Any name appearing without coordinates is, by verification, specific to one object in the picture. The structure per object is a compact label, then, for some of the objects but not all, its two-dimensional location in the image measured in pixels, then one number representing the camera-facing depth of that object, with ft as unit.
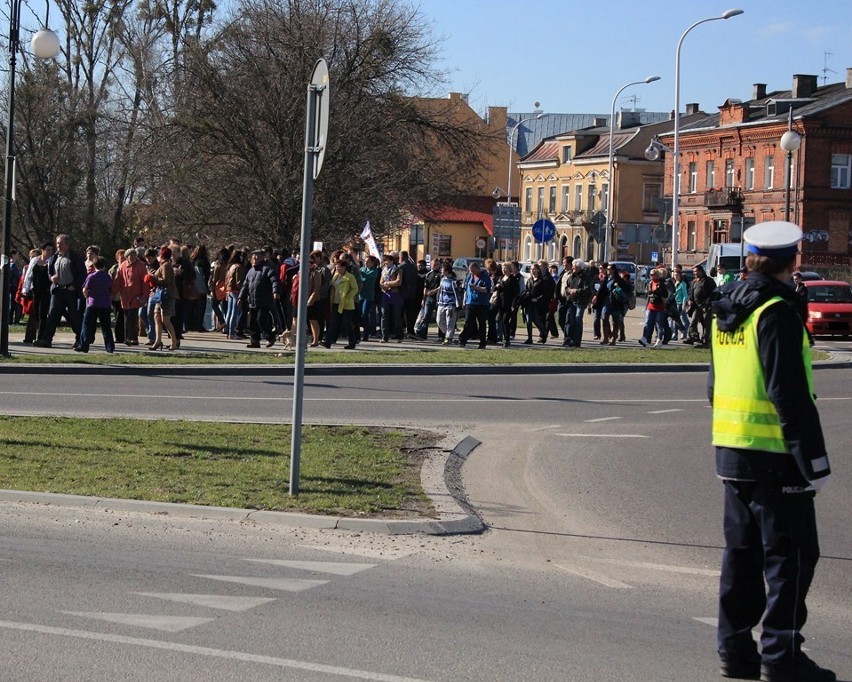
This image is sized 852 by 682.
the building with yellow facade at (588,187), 315.99
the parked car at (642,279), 206.54
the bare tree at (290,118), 116.37
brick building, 238.48
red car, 110.11
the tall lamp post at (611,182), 206.99
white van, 170.91
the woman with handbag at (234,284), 83.87
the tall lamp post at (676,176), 163.94
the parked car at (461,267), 188.36
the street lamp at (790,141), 141.08
